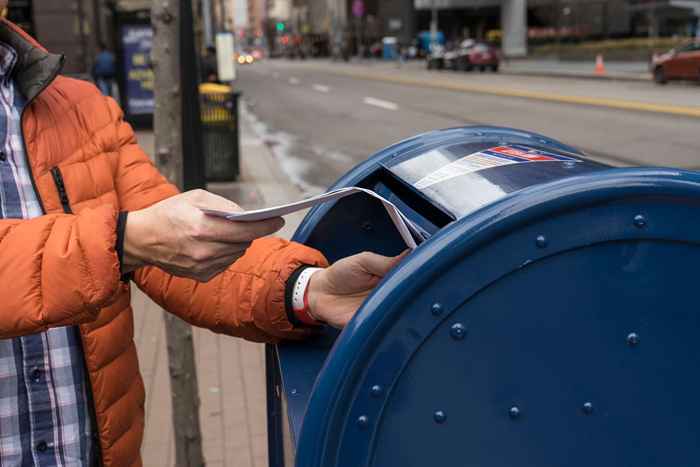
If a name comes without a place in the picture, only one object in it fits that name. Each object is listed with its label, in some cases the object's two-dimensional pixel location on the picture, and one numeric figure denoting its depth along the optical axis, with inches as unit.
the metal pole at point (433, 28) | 2197.3
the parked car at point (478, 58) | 1669.5
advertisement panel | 697.0
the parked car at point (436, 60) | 1911.9
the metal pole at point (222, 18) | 1230.3
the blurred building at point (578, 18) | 1854.1
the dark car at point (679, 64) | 1015.0
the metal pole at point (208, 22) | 891.1
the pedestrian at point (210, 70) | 724.7
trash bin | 456.8
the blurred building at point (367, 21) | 3152.1
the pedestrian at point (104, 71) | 819.4
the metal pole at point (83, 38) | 842.8
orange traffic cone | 1368.4
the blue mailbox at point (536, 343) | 57.0
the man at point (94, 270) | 59.3
